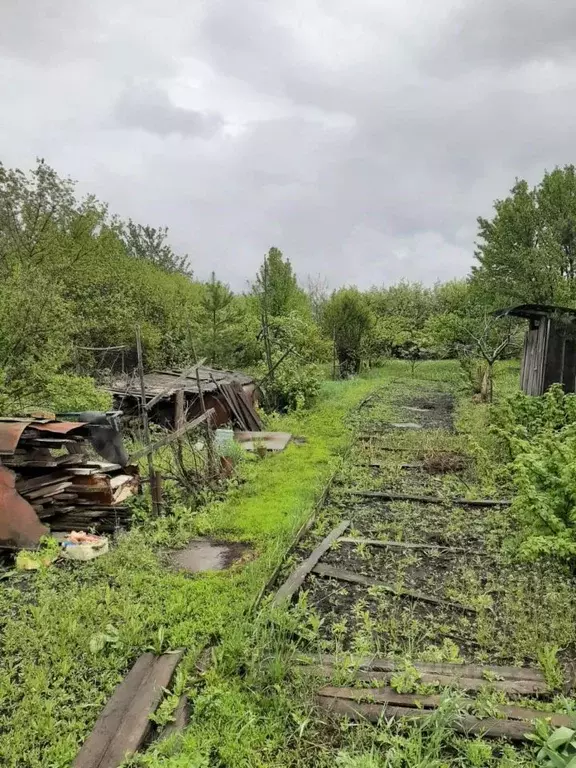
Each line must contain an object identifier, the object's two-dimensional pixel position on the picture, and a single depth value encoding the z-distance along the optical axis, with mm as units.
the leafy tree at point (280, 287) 20797
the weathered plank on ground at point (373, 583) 4586
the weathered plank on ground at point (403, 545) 5664
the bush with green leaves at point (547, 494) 4633
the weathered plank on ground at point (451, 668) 3617
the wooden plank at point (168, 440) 6258
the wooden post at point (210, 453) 7477
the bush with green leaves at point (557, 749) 2842
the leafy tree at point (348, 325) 22734
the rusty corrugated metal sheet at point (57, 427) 5859
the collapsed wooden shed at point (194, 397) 10680
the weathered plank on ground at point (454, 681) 3475
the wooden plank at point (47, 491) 5652
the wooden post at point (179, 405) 7920
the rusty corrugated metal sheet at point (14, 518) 5336
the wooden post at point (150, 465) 6301
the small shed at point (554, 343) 10133
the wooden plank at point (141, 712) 2900
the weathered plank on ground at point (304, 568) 4633
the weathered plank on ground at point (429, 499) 7008
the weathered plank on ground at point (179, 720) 3088
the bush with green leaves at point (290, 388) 14055
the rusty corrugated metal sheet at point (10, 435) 5512
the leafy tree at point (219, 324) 14680
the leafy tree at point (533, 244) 22047
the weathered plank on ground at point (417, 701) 3193
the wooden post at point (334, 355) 21433
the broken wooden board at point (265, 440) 9812
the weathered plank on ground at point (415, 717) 3148
